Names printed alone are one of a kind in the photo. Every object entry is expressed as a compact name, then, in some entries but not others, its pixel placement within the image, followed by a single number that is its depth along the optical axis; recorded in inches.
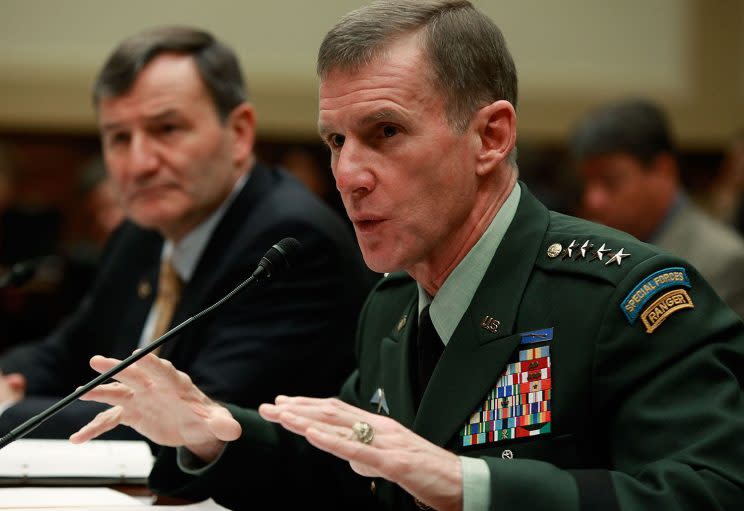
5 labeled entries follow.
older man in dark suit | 169.5
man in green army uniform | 140.0
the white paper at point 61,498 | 149.2
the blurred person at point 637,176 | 246.4
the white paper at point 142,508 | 148.4
